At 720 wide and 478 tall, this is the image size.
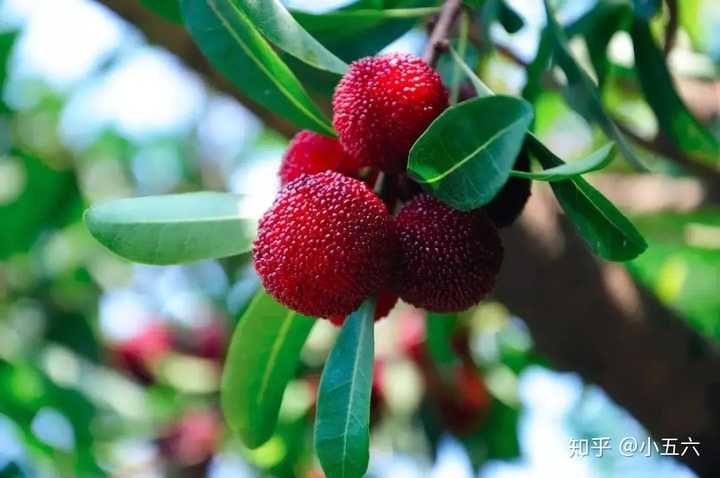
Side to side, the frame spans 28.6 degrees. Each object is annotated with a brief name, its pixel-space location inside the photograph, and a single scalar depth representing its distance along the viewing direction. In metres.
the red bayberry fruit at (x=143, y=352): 1.56
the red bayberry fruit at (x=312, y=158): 0.30
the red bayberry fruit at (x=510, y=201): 0.28
